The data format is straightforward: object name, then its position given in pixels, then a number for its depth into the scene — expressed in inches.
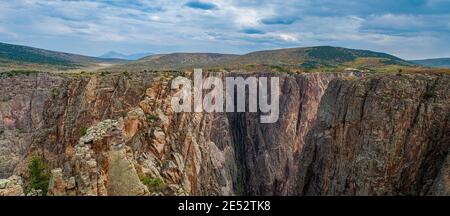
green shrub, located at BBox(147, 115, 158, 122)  2156.7
